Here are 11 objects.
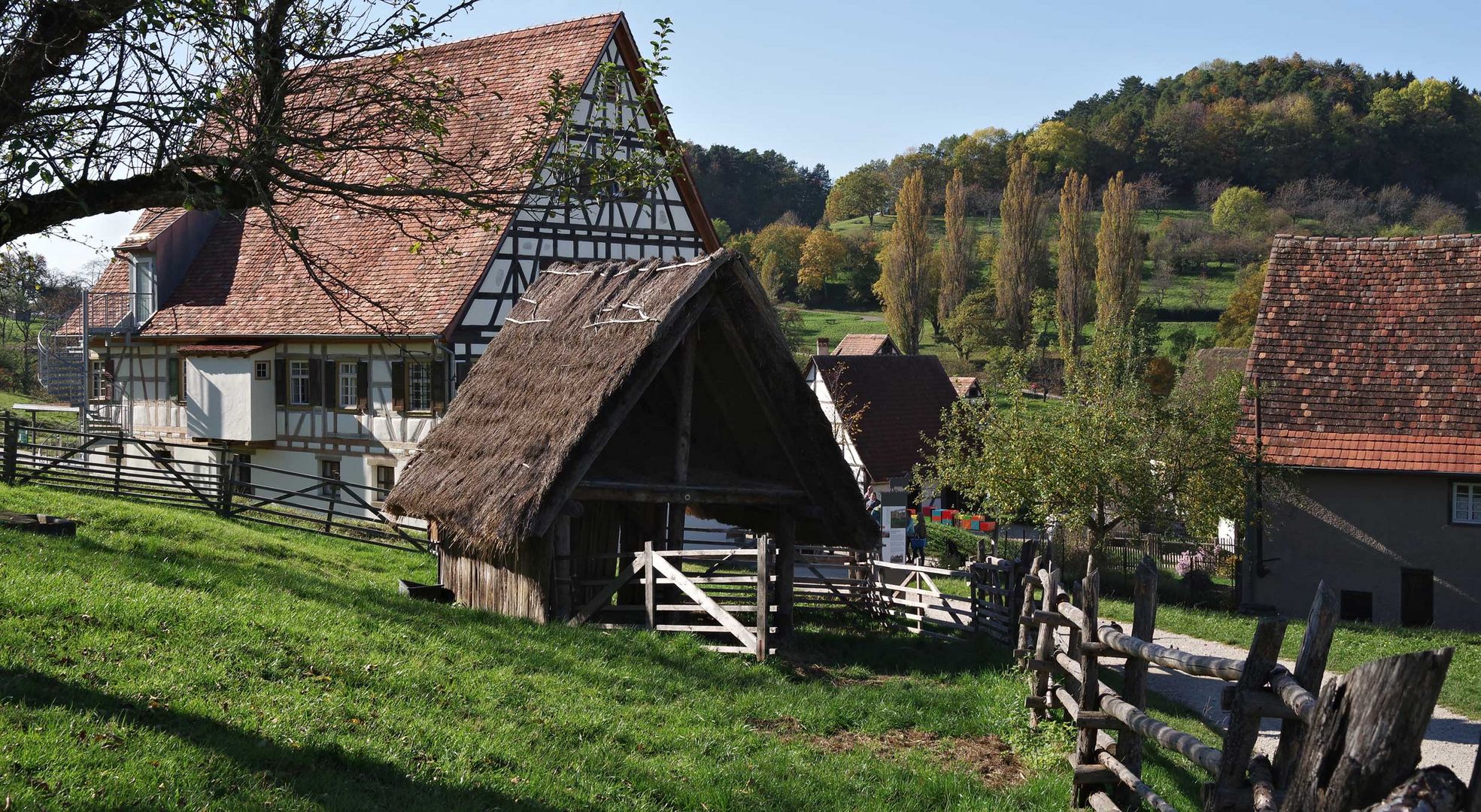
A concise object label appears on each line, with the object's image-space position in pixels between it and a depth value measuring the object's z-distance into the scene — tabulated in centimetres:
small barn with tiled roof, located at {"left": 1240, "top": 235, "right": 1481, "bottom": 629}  2259
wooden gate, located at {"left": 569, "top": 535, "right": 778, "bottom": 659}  1263
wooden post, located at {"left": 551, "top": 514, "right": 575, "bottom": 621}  1348
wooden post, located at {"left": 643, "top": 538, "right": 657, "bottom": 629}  1333
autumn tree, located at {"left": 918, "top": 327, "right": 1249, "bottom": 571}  2291
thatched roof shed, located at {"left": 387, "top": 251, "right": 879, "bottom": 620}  1271
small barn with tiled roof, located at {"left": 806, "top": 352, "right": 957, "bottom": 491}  3738
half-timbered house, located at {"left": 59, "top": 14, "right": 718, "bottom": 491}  2519
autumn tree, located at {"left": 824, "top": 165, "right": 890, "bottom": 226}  11719
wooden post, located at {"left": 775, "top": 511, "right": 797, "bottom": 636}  1368
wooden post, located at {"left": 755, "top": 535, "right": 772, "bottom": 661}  1257
